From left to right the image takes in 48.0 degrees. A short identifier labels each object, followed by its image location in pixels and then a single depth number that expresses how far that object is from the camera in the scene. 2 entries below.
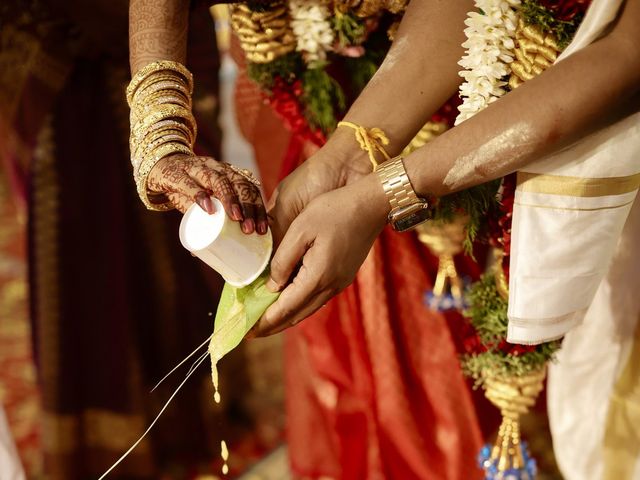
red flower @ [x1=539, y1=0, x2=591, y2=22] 0.74
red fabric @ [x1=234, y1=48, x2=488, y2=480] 1.17
